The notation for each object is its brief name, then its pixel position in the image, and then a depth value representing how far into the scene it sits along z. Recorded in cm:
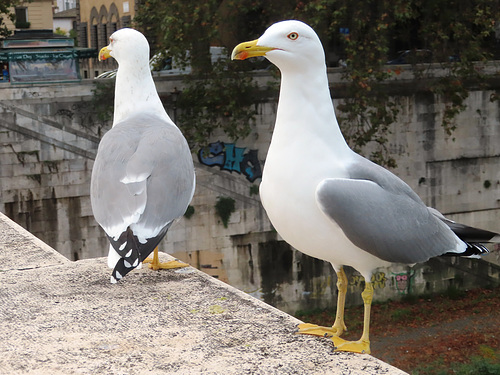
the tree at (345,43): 1480
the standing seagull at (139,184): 395
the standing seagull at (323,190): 333
